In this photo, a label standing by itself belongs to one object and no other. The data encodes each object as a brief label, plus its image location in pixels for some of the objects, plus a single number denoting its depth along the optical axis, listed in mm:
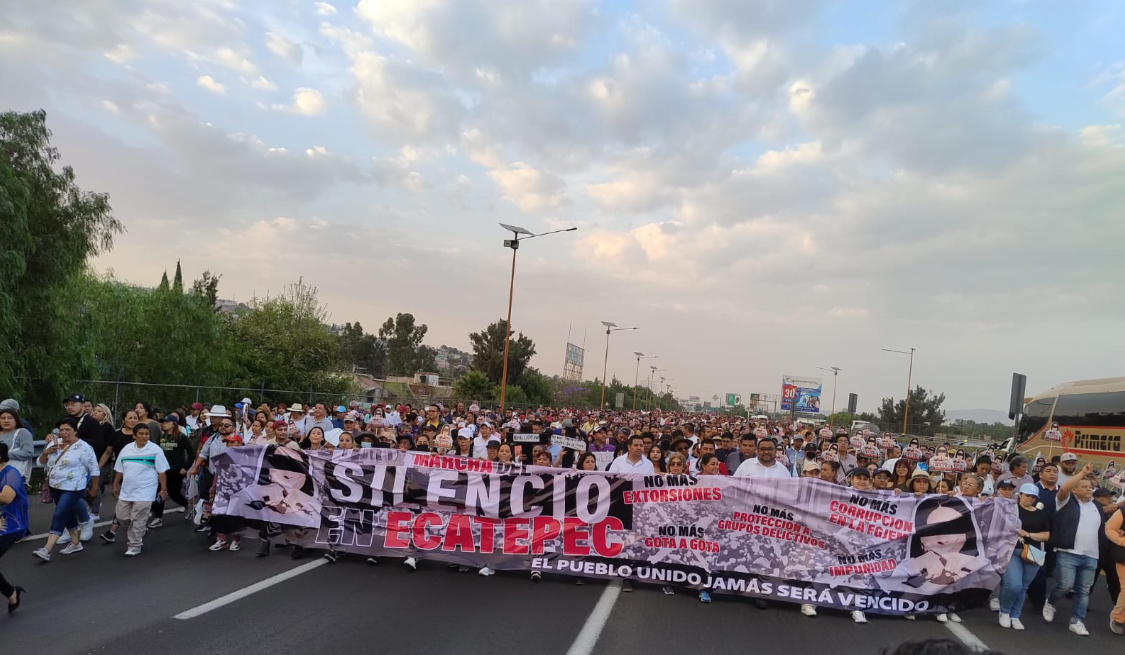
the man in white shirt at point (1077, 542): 7449
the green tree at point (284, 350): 31766
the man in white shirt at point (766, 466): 8195
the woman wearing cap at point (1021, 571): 7336
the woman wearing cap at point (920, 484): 8016
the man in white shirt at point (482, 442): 13109
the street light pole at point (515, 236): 26688
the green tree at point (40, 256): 14164
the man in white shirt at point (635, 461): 8414
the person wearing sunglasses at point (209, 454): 9514
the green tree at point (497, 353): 63688
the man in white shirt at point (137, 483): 8062
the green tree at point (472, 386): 49344
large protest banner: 7266
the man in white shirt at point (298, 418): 12406
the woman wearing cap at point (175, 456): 9820
